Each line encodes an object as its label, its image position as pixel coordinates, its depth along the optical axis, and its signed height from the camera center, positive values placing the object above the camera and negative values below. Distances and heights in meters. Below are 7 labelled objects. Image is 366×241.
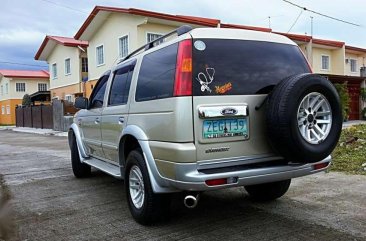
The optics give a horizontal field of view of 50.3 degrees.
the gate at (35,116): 26.25 -0.66
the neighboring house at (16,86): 43.72 +2.47
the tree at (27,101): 33.86 +0.59
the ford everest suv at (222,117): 3.71 -0.14
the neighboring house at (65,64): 27.19 +3.18
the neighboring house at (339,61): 25.78 +3.08
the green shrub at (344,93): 21.19 +0.45
